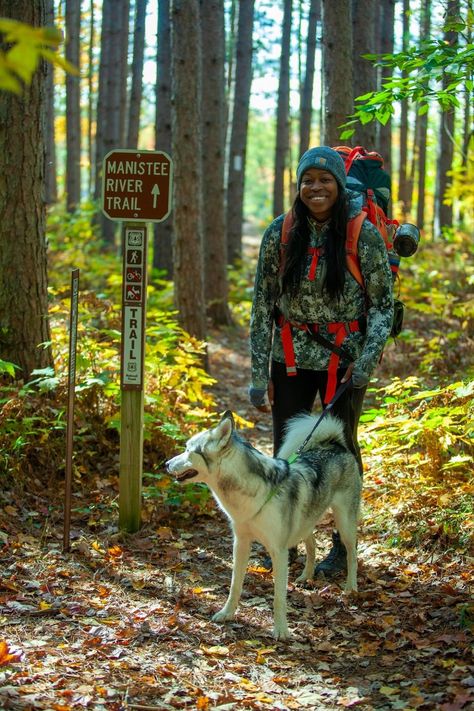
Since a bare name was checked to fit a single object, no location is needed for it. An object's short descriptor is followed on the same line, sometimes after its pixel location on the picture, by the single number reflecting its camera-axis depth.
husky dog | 4.43
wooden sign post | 5.72
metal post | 5.64
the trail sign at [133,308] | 5.85
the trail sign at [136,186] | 5.72
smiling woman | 5.01
